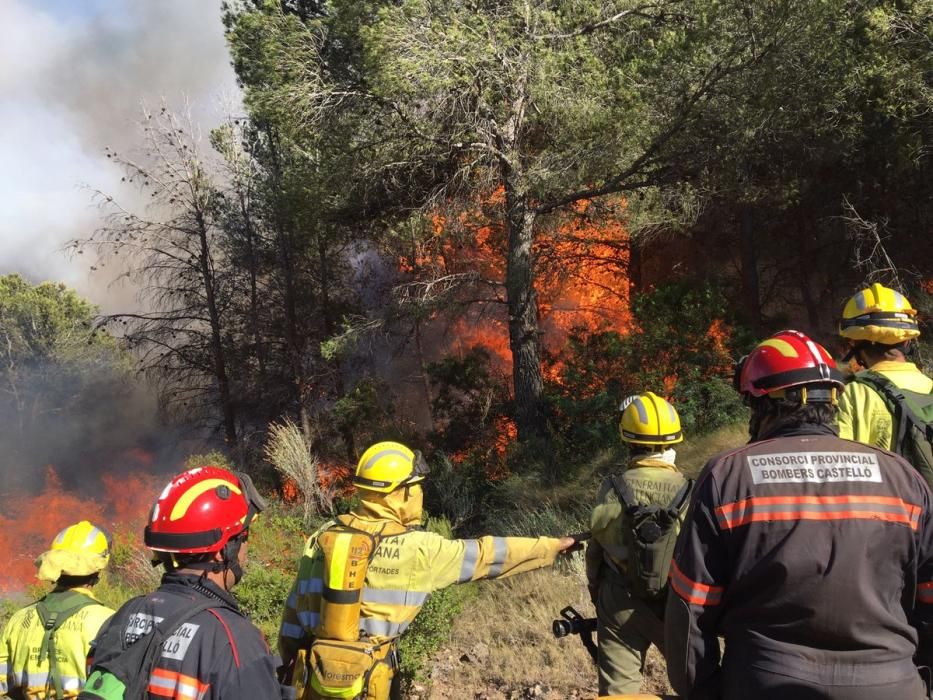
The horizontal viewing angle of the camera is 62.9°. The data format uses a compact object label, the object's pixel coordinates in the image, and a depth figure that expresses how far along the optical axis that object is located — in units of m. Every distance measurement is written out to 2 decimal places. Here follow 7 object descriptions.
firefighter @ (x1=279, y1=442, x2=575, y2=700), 2.84
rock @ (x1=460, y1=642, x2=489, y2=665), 5.56
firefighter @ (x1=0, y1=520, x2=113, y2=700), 3.13
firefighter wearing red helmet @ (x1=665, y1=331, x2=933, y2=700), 1.82
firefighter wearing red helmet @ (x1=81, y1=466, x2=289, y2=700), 1.89
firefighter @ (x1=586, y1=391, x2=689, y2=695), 3.27
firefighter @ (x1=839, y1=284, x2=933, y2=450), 2.83
